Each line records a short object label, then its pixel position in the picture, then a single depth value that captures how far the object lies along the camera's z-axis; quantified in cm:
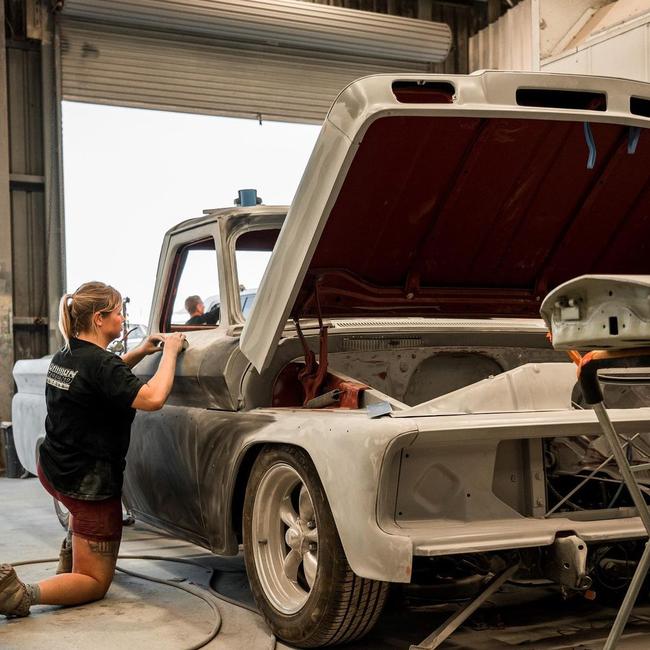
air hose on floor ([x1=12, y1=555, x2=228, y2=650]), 354
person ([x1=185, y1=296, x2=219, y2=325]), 457
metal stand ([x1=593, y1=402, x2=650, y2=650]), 225
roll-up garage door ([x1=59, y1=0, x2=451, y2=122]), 1131
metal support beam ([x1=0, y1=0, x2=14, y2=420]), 1054
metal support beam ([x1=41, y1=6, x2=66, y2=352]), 1086
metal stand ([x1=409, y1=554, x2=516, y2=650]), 305
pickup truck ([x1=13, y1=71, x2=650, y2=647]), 307
